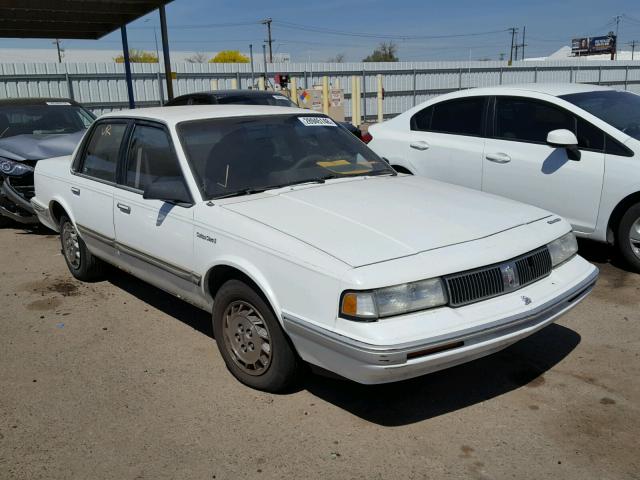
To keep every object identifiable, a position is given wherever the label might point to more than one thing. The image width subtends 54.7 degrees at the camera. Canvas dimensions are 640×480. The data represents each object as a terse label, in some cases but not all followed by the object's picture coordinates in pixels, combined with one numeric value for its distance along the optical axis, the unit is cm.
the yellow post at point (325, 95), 1998
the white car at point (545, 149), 539
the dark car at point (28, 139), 760
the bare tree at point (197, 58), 5938
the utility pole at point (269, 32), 7773
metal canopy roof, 1017
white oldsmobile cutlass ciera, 295
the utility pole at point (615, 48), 7588
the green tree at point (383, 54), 7919
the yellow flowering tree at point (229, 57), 6416
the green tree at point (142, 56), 6880
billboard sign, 8983
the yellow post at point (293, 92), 2014
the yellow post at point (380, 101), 2205
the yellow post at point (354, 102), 2248
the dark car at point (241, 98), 1087
